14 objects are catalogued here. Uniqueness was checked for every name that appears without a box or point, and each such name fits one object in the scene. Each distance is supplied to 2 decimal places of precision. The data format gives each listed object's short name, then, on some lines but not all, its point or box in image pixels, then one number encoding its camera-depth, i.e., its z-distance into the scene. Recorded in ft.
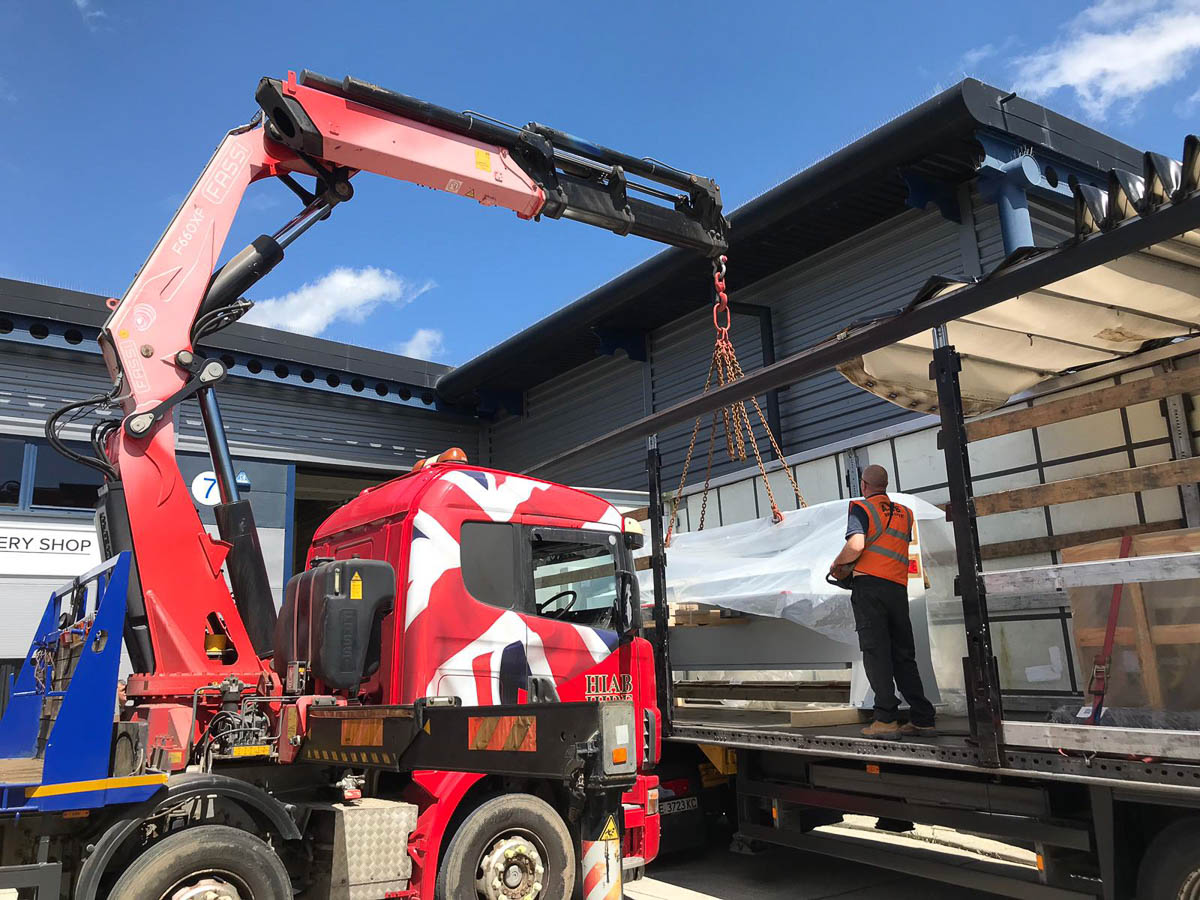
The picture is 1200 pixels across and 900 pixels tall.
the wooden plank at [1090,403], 16.76
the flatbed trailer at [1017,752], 12.91
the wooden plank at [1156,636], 14.43
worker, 18.70
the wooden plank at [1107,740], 12.35
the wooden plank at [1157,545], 16.29
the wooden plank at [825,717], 20.35
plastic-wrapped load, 21.38
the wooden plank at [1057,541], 20.43
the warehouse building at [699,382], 24.21
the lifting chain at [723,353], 24.75
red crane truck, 12.94
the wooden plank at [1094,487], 15.70
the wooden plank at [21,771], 12.94
